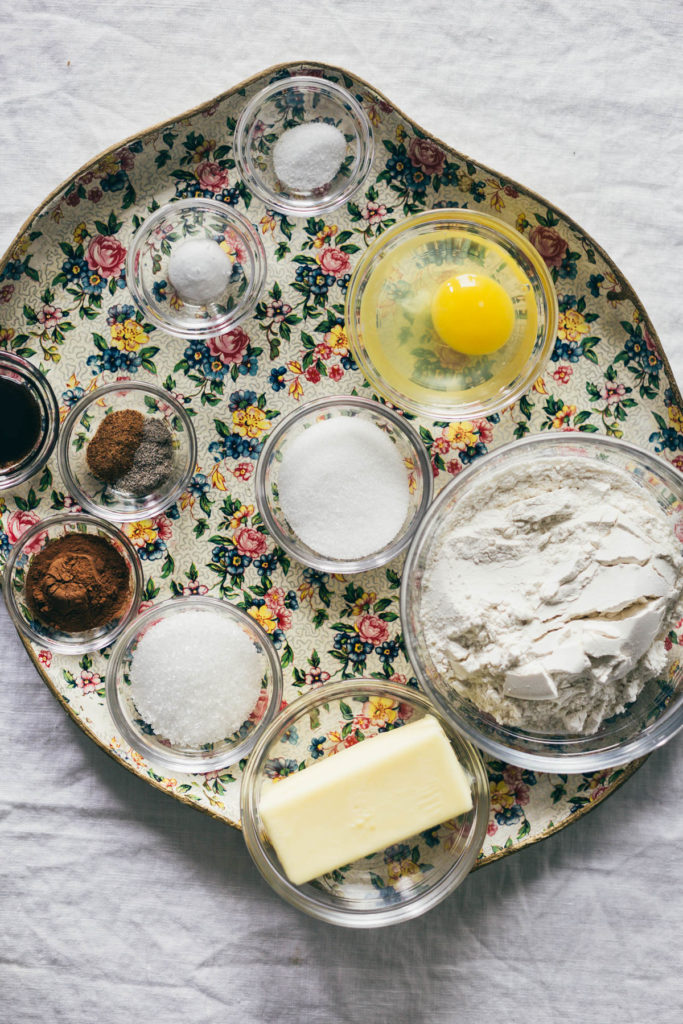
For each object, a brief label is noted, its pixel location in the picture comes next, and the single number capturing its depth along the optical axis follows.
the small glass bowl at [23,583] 0.68
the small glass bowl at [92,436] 0.69
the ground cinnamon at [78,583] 0.68
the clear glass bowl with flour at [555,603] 0.64
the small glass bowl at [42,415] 0.68
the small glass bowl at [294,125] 0.69
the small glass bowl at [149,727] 0.68
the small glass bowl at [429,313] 0.69
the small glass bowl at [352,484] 0.69
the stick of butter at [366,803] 0.66
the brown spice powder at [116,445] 0.68
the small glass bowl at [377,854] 0.68
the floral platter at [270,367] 0.69
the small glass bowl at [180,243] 0.69
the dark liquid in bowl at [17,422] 0.69
